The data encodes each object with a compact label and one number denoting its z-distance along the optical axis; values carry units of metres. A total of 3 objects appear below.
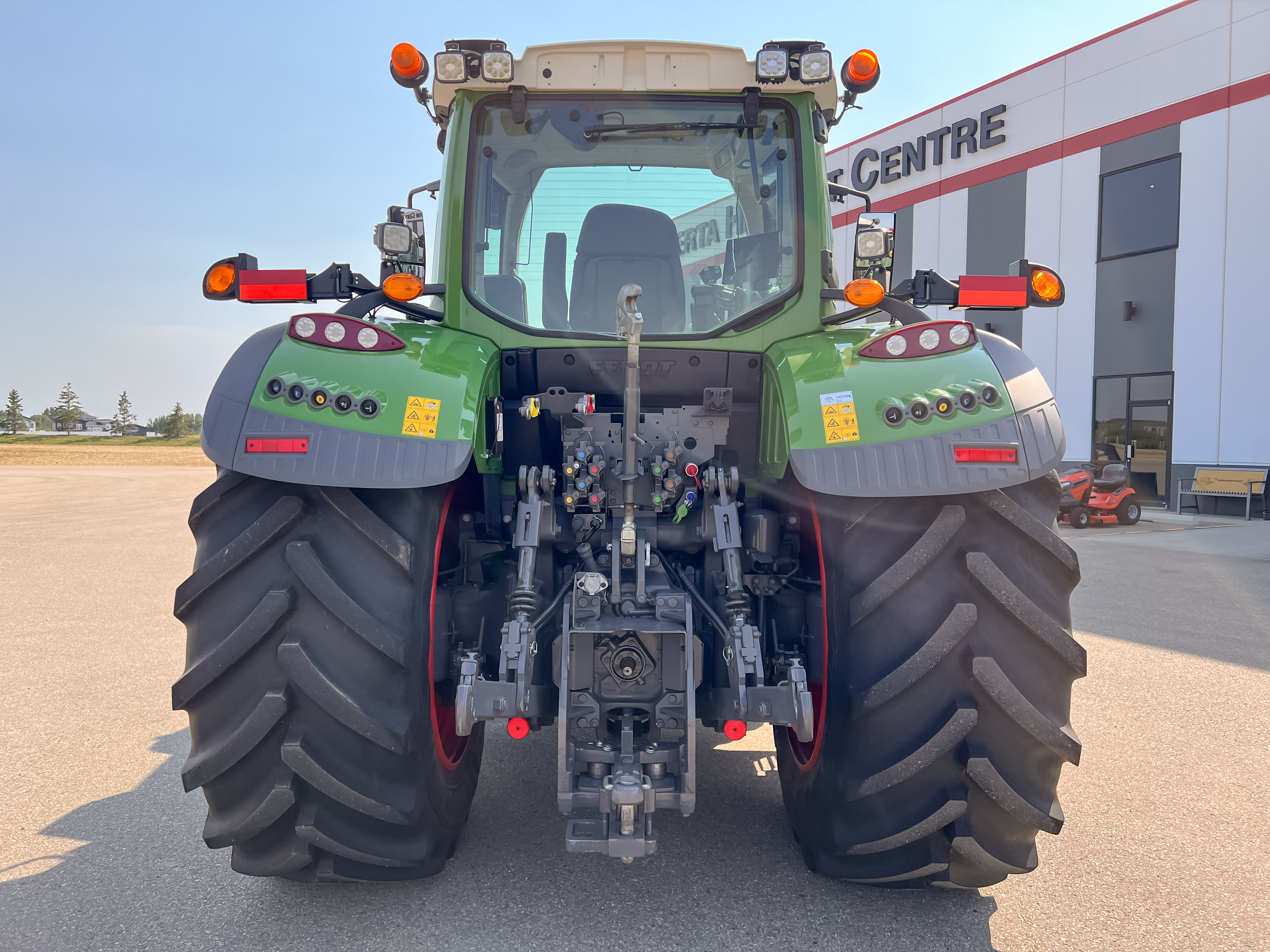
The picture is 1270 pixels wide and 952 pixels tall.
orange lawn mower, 12.66
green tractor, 1.96
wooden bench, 13.96
